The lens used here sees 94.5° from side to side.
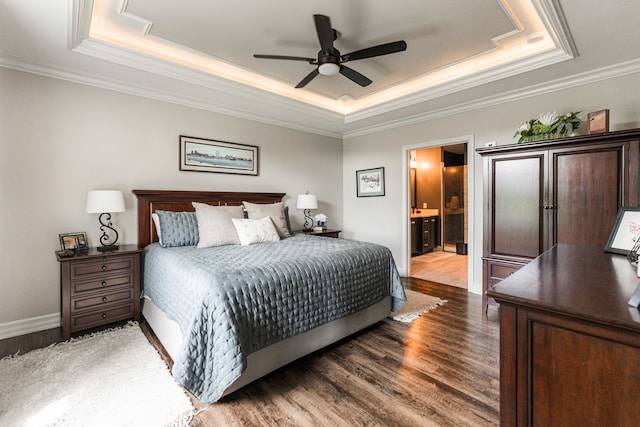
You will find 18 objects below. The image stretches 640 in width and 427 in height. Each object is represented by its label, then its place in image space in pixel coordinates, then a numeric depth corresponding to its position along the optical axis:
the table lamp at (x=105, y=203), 2.80
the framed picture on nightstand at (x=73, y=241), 2.82
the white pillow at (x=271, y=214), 3.77
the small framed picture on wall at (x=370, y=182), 5.05
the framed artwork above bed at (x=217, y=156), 3.79
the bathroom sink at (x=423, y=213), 6.49
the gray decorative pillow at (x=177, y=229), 3.12
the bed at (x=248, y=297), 1.74
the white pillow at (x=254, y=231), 3.26
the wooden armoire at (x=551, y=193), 2.48
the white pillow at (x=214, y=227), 3.13
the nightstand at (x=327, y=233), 4.72
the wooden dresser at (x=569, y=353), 0.76
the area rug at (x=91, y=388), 1.66
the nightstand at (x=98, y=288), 2.59
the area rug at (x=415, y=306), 3.07
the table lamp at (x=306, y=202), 4.58
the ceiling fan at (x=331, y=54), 2.21
